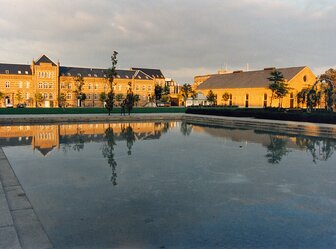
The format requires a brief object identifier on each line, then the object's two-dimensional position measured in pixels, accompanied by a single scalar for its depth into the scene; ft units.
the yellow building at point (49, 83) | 213.46
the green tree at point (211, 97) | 218.38
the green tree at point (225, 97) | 213.93
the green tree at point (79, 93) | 204.67
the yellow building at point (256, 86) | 192.95
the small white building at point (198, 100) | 217.15
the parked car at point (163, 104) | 229.78
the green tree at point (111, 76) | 116.88
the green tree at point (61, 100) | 204.30
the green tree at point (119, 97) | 226.79
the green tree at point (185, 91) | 234.01
